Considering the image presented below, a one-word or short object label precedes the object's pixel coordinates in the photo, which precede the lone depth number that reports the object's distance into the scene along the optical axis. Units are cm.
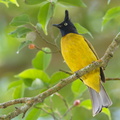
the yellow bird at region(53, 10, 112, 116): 729
